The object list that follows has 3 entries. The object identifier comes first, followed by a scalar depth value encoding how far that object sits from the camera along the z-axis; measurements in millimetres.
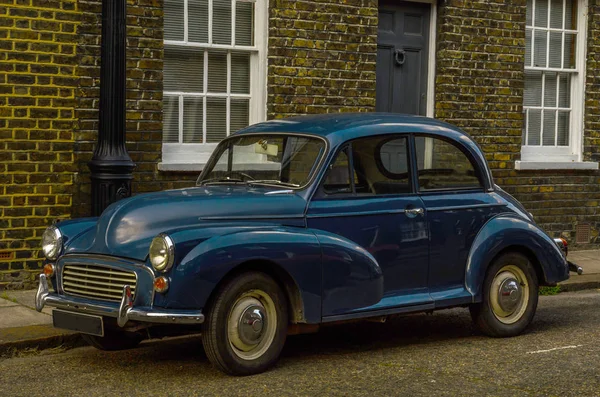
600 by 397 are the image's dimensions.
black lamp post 12339
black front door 17490
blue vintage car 9046
